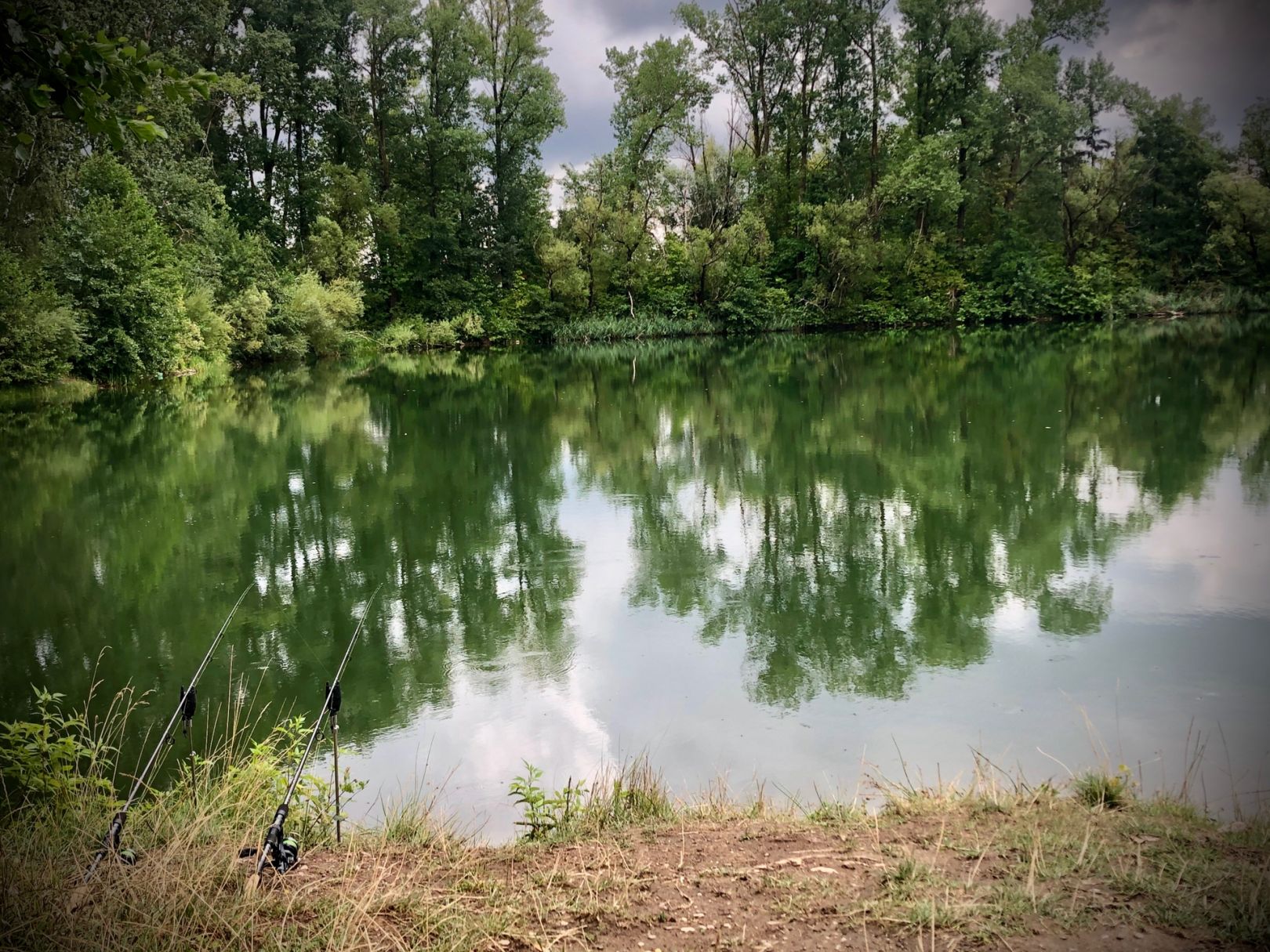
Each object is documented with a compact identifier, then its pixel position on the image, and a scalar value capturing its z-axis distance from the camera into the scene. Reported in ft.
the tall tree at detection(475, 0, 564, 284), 132.36
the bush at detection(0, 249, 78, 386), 63.52
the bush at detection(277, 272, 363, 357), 106.32
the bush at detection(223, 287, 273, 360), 98.43
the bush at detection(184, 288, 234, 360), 88.63
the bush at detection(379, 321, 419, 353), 129.49
